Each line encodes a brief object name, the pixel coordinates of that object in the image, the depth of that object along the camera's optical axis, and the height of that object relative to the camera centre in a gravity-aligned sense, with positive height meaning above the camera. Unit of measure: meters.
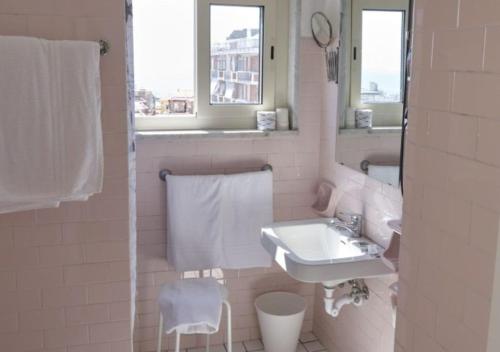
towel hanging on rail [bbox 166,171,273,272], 2.90 -0.69
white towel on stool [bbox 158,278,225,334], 2.54 -1.00
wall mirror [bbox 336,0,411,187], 2.34 +0.01
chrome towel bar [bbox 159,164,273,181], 2.91 -0.45
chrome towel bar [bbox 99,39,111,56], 1.91 +0.13
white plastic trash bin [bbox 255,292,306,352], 3.01 -1.25
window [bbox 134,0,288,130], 2.95 +0.13
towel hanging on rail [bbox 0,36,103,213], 1.74 -0.12
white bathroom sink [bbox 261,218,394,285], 2.32 -0.73
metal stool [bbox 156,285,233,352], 2.75 -1.21
